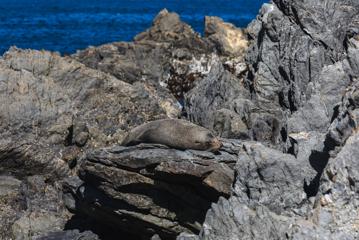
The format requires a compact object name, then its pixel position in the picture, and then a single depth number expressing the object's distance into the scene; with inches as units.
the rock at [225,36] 1813.5
